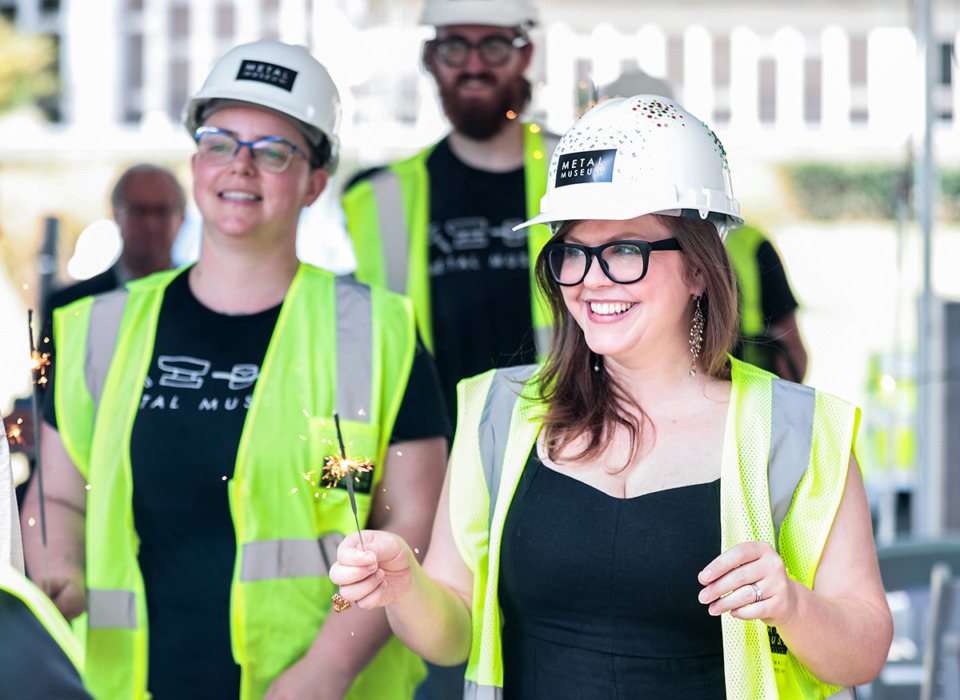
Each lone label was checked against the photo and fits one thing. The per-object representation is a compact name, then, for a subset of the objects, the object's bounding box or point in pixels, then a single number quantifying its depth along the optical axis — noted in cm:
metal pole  404
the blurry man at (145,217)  386
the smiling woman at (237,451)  223
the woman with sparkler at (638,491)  175
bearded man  313
